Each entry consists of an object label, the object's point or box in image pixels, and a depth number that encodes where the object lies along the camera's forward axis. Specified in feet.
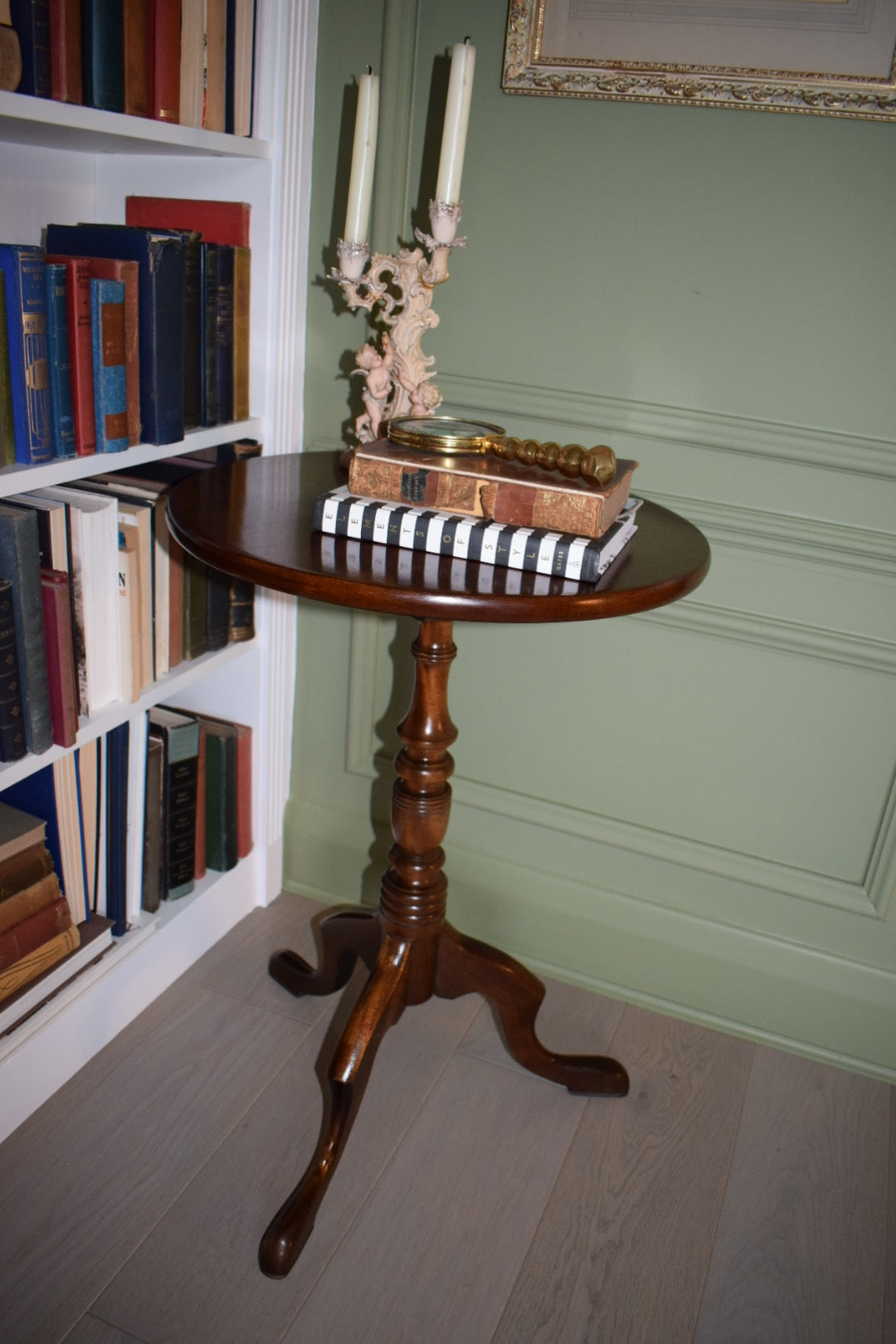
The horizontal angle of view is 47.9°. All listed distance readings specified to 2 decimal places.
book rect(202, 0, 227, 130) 4.37
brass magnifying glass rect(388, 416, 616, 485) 3.52
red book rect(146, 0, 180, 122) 4.06
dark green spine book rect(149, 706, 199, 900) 5.31
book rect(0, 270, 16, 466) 3.74
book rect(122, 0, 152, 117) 3.95
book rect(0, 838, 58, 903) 4.46
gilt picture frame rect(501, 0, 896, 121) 4.03
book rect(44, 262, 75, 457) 3.87
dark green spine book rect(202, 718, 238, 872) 5.73
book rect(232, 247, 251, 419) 4.79
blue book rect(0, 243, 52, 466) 3.70
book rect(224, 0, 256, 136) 4.50
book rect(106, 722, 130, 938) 4.89
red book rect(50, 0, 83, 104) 3.64
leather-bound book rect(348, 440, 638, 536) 3.42
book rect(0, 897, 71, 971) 4.52
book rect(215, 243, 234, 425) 4.68
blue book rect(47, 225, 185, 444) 4.16
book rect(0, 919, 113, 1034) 4.53
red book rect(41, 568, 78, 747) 4.22
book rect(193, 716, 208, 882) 5.63
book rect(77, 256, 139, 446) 4.05
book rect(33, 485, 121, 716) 4.26
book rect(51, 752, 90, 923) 4.73
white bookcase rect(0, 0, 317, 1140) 4.48
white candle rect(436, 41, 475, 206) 3.46
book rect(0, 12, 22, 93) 3.51
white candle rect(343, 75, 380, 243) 3.73
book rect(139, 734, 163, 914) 5.20
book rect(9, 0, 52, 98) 3.56
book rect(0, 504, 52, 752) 3.94
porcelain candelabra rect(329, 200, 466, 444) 3.92
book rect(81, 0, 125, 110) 3.79
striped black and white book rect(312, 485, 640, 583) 3.33
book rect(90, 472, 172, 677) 4.70
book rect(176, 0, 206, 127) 4.24
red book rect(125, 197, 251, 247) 4.86
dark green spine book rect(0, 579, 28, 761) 3.99
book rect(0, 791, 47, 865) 4.43
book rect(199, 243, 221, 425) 4.56
